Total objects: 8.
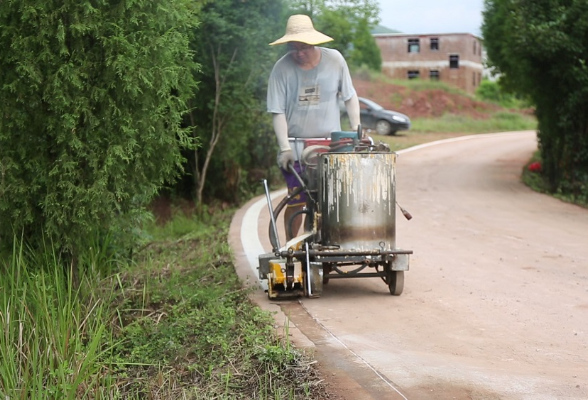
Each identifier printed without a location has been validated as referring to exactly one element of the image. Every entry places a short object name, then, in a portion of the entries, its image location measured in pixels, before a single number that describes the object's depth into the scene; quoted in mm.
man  8008
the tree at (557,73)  15023
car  35062
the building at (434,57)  62938
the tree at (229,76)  15234
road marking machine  7176
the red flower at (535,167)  20556
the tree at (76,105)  6605
